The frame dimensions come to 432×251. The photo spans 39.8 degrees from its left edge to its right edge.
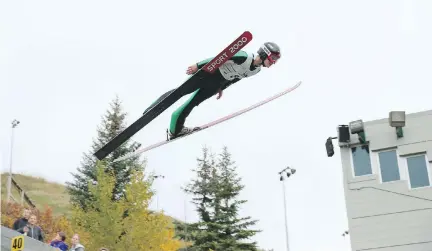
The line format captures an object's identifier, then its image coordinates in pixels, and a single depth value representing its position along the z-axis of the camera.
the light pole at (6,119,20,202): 39.25
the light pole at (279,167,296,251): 32.19
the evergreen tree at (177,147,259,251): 35.84
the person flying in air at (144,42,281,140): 8.55
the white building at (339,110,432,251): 19.91
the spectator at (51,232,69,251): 11.28
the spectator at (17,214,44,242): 10.84
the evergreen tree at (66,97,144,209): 32.59
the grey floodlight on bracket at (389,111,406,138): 20.14
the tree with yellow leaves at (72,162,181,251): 20.55
